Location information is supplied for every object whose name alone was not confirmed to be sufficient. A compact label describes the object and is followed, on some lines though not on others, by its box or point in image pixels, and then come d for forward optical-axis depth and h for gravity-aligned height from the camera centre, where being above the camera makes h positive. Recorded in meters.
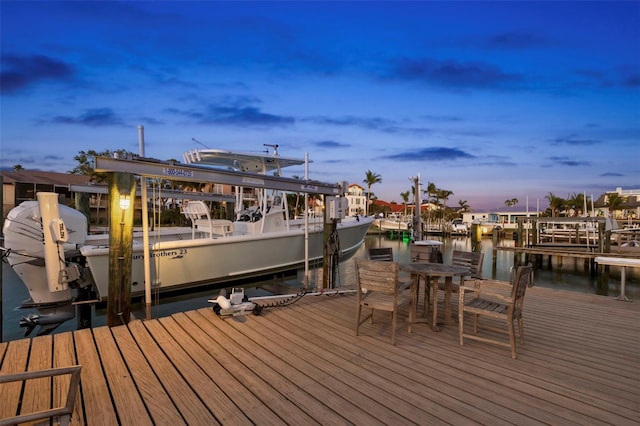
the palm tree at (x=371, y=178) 61.97 +5.78
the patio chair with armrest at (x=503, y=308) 3.26 -1.08
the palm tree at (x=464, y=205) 71.31 +0.54
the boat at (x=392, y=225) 44.69 -2.37
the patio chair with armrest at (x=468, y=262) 4.79 -0.85
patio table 3.97 -0.93
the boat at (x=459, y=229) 46.53 -3.12
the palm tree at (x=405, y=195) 63.97 +2.58
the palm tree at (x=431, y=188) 60.94 +3.70
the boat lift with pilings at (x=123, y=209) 4.17 +0.04
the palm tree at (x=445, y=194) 60.53 +2.55
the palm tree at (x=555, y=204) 49.19 +0.39
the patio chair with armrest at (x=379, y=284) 3.57 -0.86
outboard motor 6.37 -0.96
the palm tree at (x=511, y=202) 77.43 +1.19
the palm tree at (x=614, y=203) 40.21 +0.38
